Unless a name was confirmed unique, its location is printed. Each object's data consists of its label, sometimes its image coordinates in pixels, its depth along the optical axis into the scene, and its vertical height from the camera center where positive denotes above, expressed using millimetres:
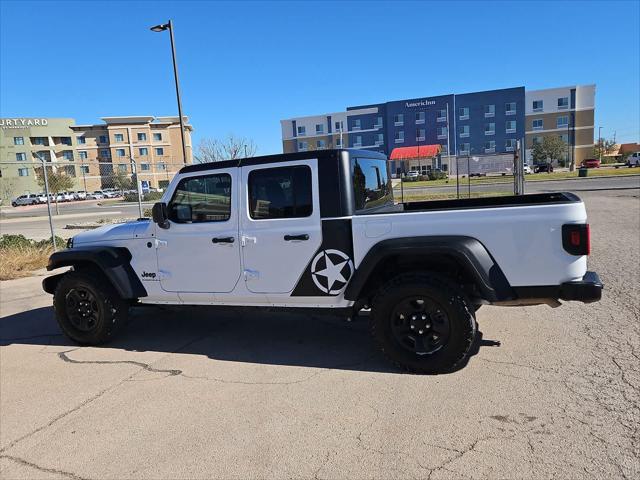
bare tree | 34150 +1537
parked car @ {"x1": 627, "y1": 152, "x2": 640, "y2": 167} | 61125 -1173
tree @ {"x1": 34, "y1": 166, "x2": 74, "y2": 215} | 51369 +629
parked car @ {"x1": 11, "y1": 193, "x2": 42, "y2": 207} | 61344 -1895
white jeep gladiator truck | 3773 -780
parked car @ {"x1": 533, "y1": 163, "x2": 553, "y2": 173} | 64438 -1679
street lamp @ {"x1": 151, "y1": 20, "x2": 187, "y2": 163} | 16656 +4858
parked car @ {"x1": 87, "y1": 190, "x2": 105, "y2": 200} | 67750 -1971
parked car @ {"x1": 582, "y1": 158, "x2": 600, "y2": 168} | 68938 -1425
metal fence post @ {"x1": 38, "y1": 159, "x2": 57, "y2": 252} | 10844 -503
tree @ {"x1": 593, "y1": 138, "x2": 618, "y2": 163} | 86375 +1022
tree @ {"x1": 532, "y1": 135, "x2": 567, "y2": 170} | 75562 +1059
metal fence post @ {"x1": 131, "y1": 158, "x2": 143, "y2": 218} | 13500 +170
